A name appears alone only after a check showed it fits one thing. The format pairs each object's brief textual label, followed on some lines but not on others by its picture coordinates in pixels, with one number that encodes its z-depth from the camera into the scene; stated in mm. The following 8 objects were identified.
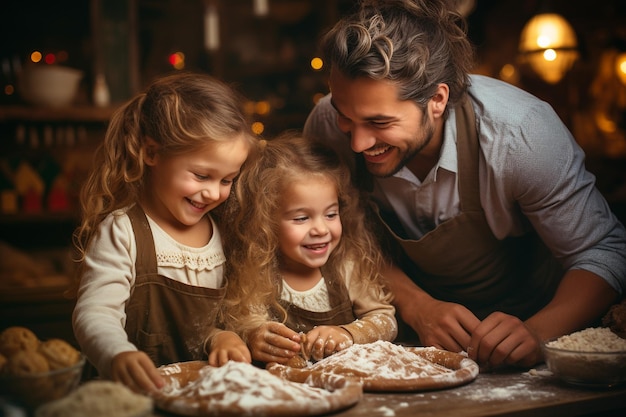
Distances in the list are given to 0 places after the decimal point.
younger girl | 1683
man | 1645
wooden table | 1220
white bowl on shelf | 3457
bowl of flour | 1324
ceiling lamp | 3791
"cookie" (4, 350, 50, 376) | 1125
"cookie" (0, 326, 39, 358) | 1200
